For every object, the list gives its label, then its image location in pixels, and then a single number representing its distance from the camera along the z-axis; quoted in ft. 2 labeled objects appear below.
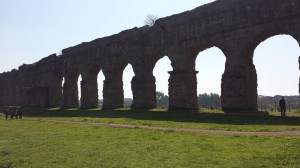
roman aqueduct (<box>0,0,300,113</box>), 69.62
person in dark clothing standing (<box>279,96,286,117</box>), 64.90
